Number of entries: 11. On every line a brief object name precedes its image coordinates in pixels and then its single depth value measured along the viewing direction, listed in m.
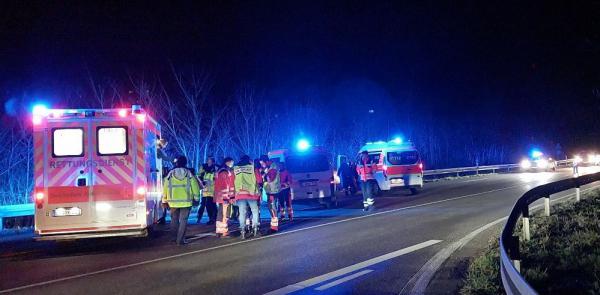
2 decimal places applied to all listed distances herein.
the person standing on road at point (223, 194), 12.02
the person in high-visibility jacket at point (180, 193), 11.03
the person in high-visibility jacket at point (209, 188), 14.66
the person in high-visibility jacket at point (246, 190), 11.87
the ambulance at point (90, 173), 10.32
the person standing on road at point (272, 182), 13.73
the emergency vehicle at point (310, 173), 18.06
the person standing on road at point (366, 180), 16.64
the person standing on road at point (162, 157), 13.05
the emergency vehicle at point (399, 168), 21.34
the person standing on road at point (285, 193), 14.97
